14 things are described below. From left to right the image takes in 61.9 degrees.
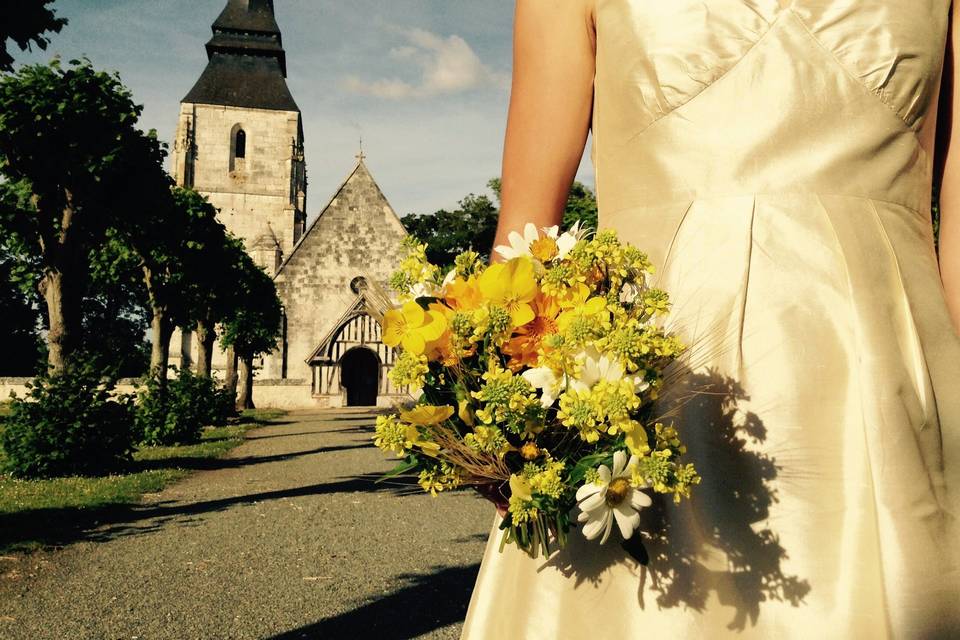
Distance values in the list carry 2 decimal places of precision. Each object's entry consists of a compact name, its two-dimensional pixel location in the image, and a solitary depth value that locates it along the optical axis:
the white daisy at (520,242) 1.45
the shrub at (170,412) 18.95
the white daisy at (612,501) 1.24
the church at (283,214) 39.88
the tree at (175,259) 20.09
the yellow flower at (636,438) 1.22
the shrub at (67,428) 12.40
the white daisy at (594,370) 1.27
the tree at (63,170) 13.10
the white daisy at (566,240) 1.41
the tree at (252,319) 32.22
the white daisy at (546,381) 1.29
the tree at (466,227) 66.06
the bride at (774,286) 1.35
